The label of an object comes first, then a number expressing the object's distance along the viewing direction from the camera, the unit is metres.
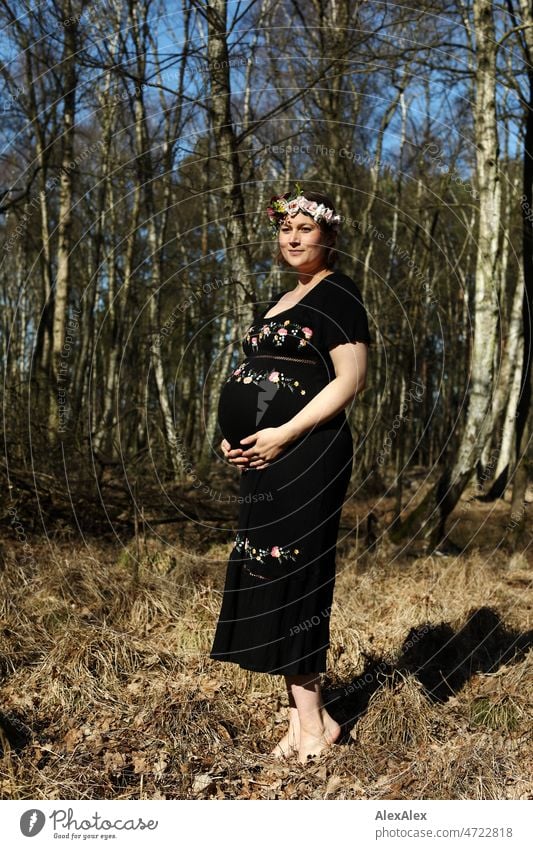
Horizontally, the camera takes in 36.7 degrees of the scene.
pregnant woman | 3.13
